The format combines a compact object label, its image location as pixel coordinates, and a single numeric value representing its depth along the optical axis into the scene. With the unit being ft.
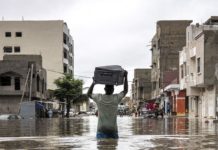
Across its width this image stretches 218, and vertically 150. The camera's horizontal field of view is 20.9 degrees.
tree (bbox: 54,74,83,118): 324.56
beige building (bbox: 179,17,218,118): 185.68
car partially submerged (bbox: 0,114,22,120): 189.37
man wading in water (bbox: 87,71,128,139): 47.91
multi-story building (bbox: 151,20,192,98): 313.32
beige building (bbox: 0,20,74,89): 368.89
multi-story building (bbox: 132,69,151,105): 472.44
